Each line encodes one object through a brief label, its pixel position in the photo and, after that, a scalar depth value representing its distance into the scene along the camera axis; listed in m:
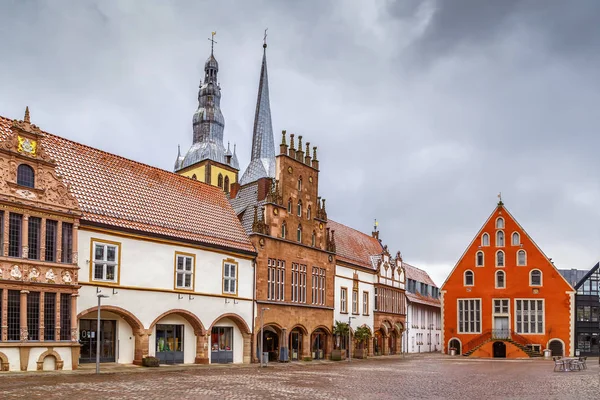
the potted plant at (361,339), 55.94
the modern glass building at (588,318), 63.84
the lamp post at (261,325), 39.96
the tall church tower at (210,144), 88.31
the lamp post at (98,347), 29.48
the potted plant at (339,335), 51.66
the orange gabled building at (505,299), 63.50
